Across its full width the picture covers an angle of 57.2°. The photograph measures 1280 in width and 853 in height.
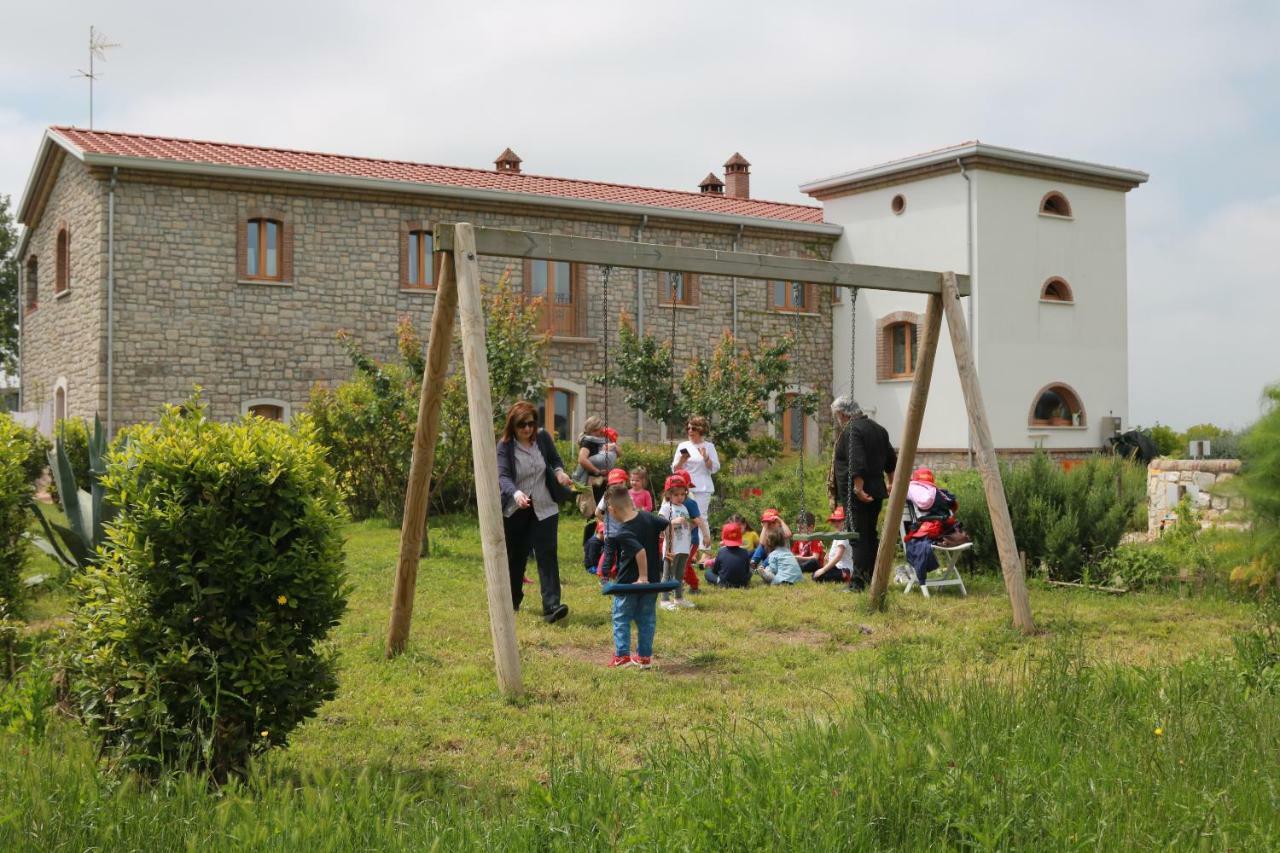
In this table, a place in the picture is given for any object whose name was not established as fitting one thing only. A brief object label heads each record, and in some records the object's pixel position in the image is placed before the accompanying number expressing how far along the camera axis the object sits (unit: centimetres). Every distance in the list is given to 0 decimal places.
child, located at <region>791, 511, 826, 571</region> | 1187
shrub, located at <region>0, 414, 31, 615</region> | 738
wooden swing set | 666
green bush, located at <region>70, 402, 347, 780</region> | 443
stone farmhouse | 2036
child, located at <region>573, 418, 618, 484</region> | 1159
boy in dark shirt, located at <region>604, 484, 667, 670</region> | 727
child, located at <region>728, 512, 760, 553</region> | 1314
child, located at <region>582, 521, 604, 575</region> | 1145
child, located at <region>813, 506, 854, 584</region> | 1121
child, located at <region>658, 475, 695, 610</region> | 1023
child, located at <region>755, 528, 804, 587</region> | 1127
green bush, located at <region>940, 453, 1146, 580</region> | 1091
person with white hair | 1045
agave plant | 697
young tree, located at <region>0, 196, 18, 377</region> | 4378
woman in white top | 1179
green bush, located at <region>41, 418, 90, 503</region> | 1912
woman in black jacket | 882
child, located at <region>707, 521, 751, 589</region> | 1108
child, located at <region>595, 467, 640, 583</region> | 748
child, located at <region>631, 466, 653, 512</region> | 1119
